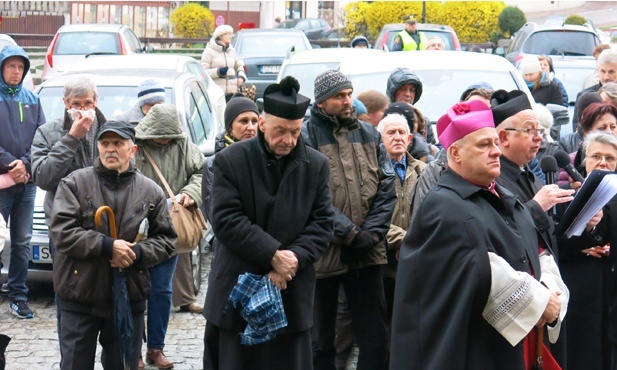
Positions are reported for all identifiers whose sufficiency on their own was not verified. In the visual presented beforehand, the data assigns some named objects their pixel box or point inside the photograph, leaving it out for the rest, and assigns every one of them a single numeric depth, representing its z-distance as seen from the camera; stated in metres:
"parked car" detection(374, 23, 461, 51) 22.61
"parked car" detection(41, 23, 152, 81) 22.93
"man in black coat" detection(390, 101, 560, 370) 4.96
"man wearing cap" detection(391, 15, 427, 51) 18.00
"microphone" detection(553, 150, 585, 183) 7.08
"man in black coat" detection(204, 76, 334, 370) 5.91
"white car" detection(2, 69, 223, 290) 9.70
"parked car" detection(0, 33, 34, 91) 17.25
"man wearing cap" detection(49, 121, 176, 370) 6.51
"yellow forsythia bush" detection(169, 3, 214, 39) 47.00
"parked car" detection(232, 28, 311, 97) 23.33
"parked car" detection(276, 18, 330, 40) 45.00
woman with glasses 6.83
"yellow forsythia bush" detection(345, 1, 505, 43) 38.59
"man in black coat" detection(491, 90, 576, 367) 6.00
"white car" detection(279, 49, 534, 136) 11.00
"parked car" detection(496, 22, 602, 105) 20.88
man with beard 6.91
